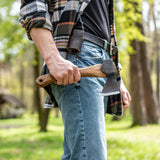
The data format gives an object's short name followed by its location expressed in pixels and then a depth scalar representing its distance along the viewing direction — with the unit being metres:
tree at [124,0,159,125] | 13.12
